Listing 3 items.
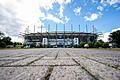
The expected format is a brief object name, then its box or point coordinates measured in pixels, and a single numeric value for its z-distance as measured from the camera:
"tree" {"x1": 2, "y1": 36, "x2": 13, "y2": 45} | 36.07
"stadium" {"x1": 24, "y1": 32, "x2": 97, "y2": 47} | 35.47
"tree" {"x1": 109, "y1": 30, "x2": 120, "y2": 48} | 24.58
